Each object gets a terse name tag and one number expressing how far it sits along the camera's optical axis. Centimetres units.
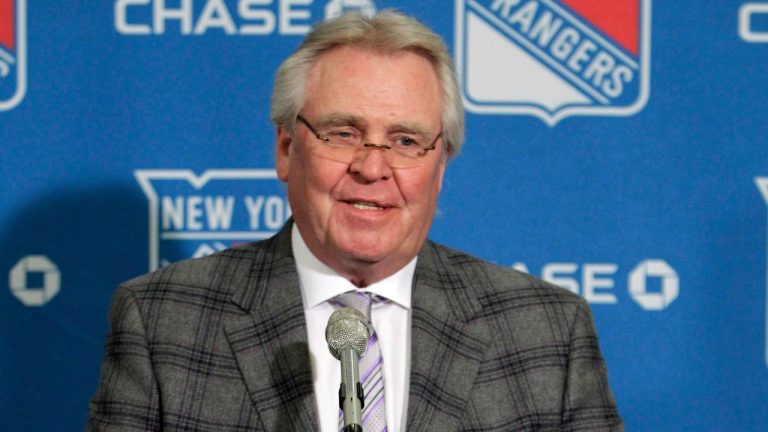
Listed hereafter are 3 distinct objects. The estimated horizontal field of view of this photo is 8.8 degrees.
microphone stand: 453
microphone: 454
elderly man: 487
